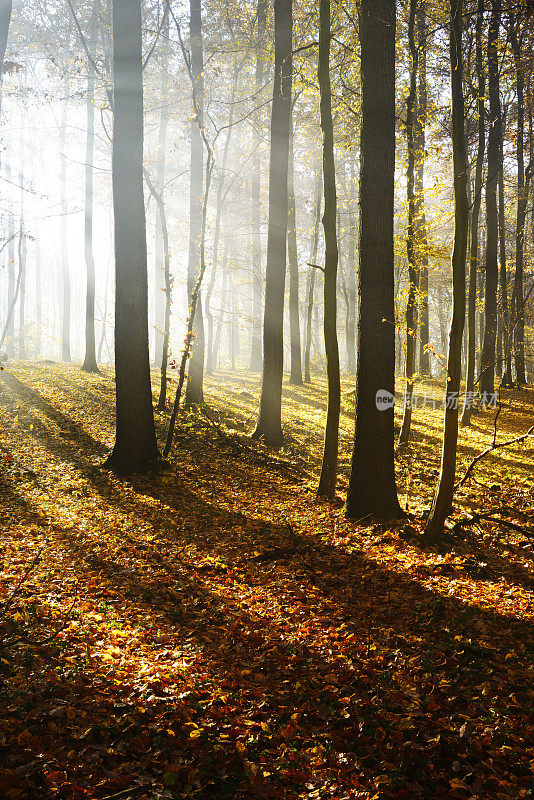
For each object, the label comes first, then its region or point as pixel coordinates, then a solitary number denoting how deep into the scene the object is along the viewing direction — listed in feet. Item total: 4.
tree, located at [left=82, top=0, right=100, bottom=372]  56.29
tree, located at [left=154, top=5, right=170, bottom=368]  60.90
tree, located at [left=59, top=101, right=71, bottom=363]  68.44
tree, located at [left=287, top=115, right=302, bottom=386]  57.11
